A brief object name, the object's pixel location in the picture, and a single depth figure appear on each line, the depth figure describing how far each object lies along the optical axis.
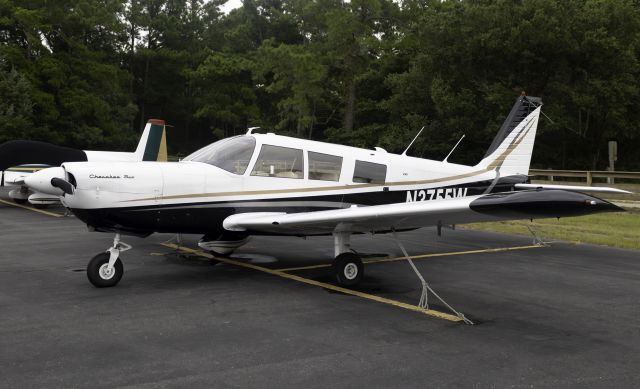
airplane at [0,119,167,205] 19.34
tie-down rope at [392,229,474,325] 6.25
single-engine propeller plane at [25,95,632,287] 7.11
